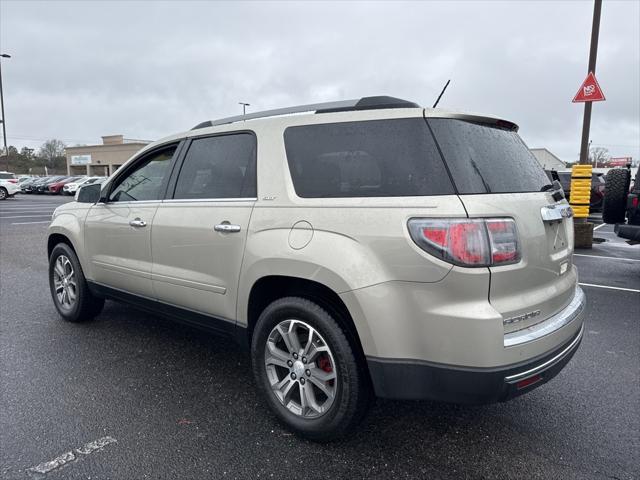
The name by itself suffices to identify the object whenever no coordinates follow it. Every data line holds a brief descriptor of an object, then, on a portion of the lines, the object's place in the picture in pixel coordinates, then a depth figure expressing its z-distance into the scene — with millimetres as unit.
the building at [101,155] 55672
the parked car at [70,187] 36781
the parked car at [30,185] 40219
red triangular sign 8965
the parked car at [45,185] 39344
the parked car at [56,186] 37906
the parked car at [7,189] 29875
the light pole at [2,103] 35906
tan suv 2160
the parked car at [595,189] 16750
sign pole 9773
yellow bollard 9531
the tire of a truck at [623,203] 6367
